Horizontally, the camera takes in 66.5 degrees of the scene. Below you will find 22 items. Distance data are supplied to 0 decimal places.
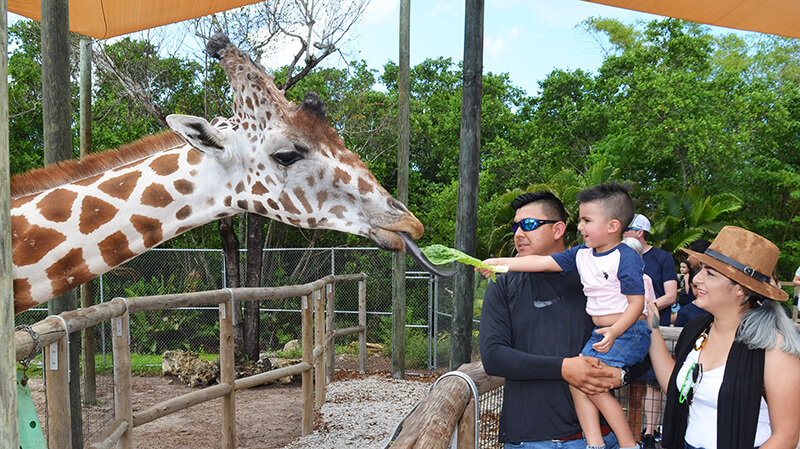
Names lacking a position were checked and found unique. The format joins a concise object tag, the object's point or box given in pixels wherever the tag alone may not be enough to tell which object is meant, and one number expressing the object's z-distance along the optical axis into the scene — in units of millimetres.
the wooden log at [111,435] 3104
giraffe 2379
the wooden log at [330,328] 8617
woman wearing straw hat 2172
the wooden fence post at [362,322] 9805
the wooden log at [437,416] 1804
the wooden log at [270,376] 5326
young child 2457
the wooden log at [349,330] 8939
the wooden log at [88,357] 6993
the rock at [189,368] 9000
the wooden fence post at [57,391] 2744
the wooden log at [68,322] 2398
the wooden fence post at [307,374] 6520
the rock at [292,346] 11842
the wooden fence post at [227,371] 4965
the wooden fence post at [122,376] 3562
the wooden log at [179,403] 3810
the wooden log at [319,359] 7320
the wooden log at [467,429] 2479
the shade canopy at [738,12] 5344
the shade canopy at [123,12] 5160
